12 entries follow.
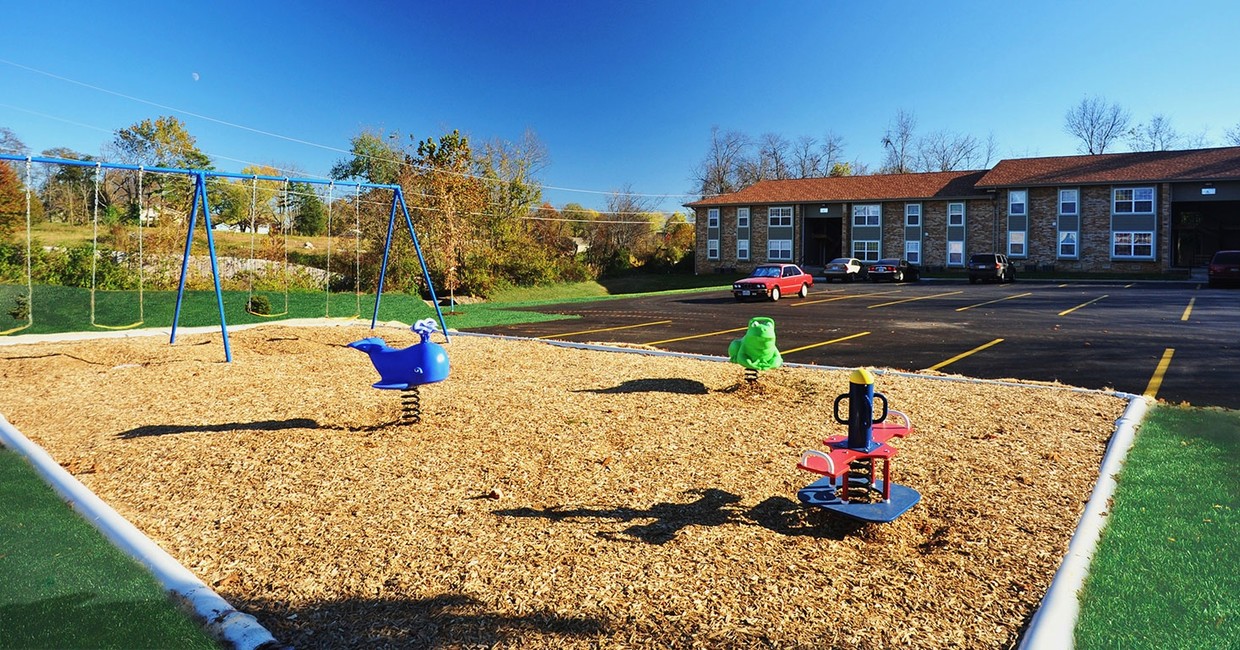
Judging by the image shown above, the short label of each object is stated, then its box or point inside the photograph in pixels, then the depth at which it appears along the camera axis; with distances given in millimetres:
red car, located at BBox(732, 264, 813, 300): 27844
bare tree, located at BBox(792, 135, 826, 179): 85000
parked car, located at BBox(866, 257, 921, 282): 41750
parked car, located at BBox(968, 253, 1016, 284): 39375
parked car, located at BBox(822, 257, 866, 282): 43938
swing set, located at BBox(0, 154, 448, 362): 10984
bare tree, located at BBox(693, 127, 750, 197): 80562
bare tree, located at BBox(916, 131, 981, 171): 77469
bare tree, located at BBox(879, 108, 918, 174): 79938
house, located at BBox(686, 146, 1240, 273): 43562
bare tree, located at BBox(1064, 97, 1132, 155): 70750
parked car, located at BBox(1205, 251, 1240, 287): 31728
